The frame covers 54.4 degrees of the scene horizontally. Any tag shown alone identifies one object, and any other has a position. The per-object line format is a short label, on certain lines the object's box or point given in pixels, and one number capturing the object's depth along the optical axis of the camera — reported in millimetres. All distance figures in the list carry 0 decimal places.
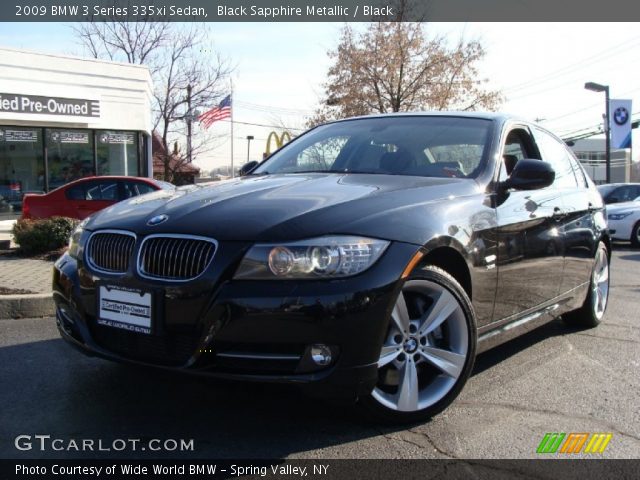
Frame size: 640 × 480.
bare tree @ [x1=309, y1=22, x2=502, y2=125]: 22859
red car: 12188
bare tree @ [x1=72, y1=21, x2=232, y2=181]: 26766
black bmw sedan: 2646
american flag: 26500
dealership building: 17717
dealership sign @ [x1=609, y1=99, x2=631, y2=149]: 28328
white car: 14242
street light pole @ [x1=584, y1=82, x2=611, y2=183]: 26091
